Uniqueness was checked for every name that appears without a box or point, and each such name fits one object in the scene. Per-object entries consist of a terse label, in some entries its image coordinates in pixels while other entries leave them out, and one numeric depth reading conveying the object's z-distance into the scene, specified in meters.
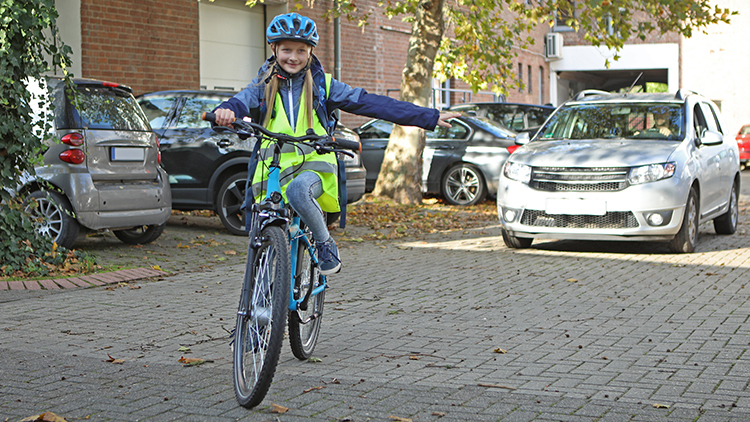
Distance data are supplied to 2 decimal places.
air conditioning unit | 41.97
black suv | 10.96
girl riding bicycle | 4.50
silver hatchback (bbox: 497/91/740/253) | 9.12
